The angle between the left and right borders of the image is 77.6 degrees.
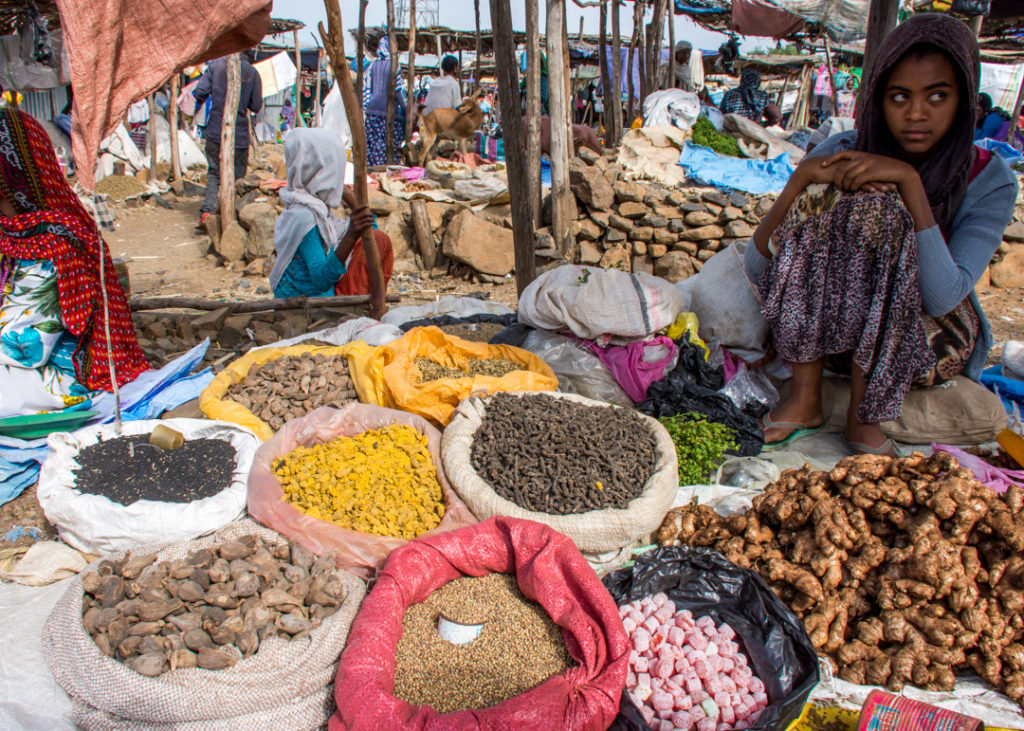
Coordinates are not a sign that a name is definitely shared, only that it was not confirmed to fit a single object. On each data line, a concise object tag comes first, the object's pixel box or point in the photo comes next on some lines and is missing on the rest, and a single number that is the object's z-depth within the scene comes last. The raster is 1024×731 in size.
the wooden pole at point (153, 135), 9.97
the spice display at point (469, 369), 2.91
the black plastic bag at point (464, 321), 3.65
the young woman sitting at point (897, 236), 2.34
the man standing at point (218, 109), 7.16
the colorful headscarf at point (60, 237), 2.69
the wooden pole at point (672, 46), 9.51
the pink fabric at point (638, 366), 2.92
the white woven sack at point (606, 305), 2.97
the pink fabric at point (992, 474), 2.21
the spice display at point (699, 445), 2.53
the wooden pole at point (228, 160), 7.03
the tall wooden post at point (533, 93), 5.61
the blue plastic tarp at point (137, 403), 2.56
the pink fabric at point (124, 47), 2.06
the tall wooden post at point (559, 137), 5.52
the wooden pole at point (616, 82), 8.74
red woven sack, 1.39
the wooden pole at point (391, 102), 9.53
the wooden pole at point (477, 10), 11.80
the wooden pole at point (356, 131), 2.81
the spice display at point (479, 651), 1.59
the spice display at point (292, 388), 2.72
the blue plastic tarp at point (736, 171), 6.54
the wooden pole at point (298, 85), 11.95
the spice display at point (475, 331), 3.46
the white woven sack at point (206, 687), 1.52
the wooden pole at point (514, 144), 3.36
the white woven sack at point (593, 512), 2.06
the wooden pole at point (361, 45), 8.45
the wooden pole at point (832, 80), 10.50
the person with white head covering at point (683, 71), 10.23
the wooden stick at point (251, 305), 3.93
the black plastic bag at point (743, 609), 1.55
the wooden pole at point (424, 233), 6.59
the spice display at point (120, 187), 9.23
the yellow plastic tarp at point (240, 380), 2.62
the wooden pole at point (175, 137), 9.31
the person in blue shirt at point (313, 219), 3.70
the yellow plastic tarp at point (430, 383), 2.71
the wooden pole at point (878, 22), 3.10
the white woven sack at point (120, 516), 2.04
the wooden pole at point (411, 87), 10.29
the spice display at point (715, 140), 7.23
